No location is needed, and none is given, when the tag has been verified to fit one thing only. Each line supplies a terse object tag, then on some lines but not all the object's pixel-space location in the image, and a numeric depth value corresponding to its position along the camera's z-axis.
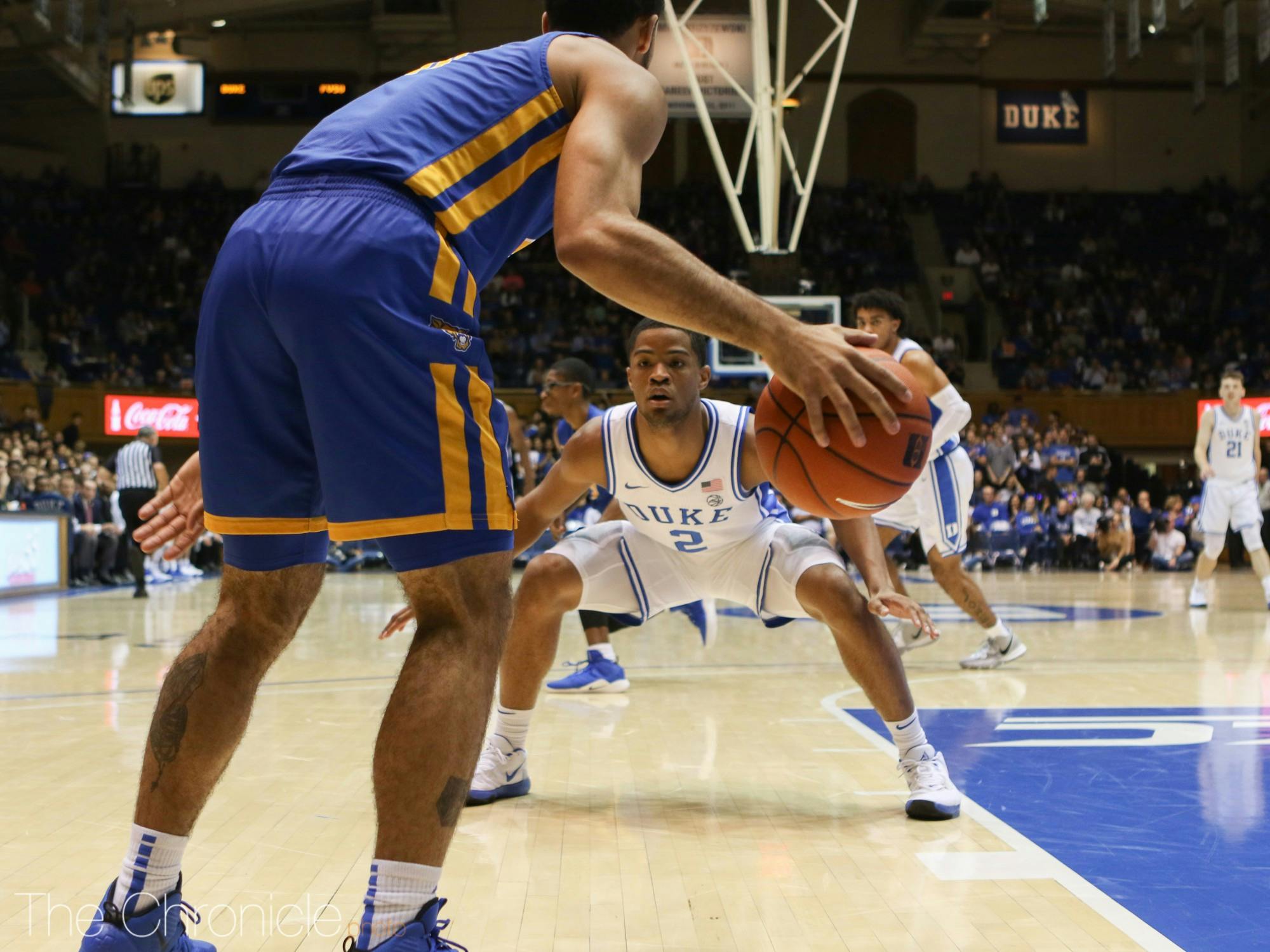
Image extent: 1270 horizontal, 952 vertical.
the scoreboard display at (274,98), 27.08
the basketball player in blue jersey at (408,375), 1.83
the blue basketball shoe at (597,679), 5.71
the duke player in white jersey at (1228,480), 10.12
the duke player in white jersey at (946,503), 6.18
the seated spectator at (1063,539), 17.78
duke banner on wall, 28.44
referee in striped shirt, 11.48
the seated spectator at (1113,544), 17.34
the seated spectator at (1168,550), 17.81
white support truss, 15.52
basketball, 2.03
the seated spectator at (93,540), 13.93
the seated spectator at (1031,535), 17.77
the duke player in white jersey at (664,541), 3.58
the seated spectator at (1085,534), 17.69
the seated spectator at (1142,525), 18.17
